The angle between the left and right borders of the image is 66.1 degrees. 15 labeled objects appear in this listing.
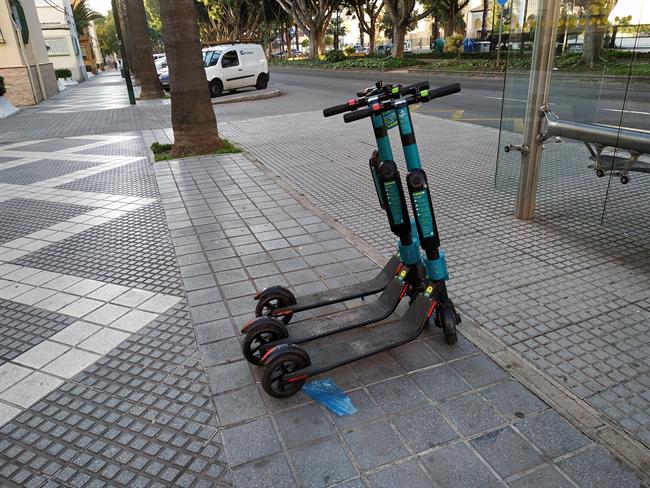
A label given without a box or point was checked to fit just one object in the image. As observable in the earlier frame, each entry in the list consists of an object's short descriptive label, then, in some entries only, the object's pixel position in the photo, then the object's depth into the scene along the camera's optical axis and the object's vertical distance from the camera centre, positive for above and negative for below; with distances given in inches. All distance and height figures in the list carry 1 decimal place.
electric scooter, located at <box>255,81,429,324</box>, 118.7 -63.7
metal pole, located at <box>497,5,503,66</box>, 229.8 +5.4
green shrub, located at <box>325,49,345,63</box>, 1525.6 -36.6
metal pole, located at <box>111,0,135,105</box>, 759.7 -2.9
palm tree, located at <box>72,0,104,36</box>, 2209.6 +185.7
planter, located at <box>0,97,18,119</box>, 694.9 -60.8
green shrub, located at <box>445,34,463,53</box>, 1322.6 -17.7
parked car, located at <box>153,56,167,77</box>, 1217.5 -21.2
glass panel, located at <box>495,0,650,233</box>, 189.5 -26.0
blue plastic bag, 106.3 -72.0
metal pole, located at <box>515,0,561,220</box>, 189.5 -25.3
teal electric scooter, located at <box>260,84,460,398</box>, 109.3 -62.5
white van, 782.5 -23.9
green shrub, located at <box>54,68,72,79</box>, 1488.4 -37.4
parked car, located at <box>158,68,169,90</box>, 927.7 -43.6
